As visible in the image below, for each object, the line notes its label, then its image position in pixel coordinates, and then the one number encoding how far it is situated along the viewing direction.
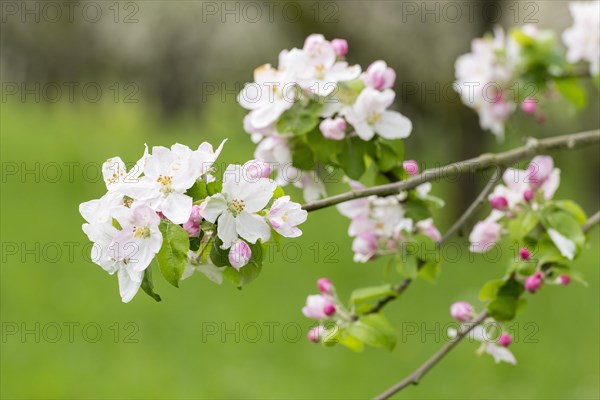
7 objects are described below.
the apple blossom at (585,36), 2.02
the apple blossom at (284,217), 1.50
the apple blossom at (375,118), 1.67
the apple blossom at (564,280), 1.73
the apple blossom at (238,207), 1.49
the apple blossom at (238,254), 1.50
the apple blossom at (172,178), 1.48
